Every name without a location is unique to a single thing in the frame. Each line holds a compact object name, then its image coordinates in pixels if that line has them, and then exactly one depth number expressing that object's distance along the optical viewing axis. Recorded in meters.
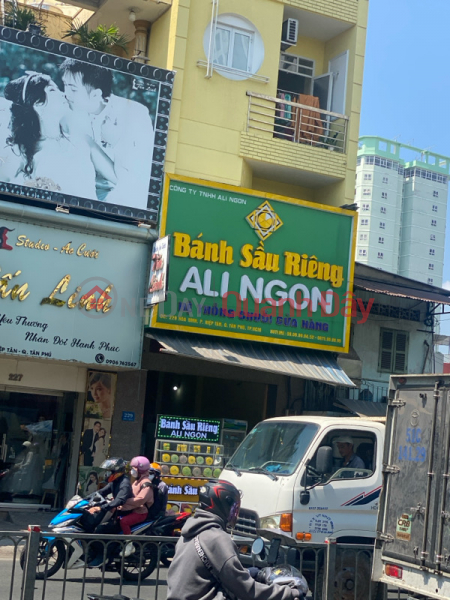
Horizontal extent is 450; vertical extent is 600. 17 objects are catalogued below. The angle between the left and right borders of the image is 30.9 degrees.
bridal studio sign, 14.83
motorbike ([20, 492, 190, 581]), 8.54
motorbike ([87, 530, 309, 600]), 4.40
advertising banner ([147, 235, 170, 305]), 14.75
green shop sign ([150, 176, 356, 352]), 16.19
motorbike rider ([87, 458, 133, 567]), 9.88
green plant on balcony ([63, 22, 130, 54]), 16.94
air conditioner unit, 18.48
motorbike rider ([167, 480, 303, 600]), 4.19
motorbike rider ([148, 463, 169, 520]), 10.40
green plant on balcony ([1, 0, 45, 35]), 16.61
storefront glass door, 16.23
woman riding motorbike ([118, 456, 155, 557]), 10.13
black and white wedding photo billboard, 15.09
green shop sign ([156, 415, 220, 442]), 14.20
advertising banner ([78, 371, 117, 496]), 16.17
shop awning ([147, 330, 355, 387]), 15.63
